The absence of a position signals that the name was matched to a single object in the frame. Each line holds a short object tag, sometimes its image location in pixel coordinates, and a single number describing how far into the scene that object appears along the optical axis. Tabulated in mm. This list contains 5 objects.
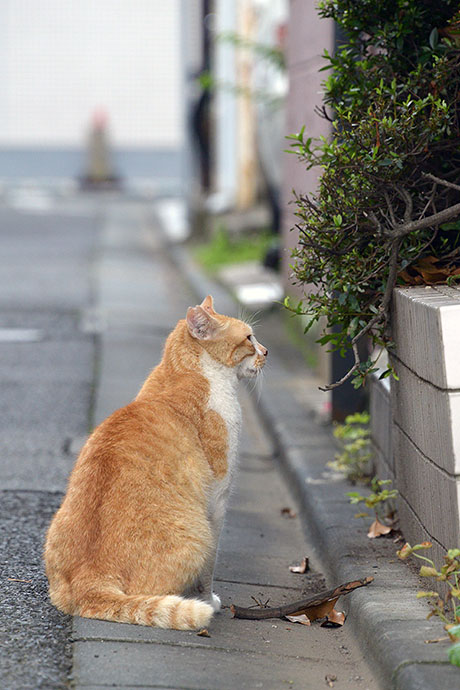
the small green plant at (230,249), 24500
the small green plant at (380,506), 7699
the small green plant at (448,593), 5665
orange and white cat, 6070
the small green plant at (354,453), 9469
